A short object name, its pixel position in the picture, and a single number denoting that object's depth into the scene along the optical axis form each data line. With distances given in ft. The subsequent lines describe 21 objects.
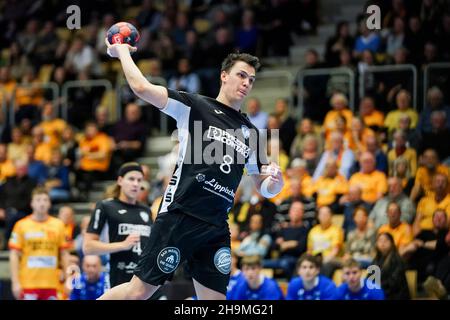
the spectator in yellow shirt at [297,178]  49.32
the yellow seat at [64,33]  68.55
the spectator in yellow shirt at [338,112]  51.75
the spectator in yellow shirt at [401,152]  47.52
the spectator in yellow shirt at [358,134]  49.96
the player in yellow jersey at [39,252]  42.78
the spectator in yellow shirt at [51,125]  60.59
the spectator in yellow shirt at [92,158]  57.88
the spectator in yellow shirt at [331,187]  48.47
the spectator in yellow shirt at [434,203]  44.42
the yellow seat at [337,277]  43.09
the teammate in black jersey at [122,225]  32.09
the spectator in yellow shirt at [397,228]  43.76
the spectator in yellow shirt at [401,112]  49.18
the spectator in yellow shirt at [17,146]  60.44
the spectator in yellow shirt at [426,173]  45.88
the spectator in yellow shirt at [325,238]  44.83
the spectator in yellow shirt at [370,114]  50.65
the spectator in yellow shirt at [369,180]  47.44
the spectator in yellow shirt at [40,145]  59.77
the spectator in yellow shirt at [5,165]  58.65
